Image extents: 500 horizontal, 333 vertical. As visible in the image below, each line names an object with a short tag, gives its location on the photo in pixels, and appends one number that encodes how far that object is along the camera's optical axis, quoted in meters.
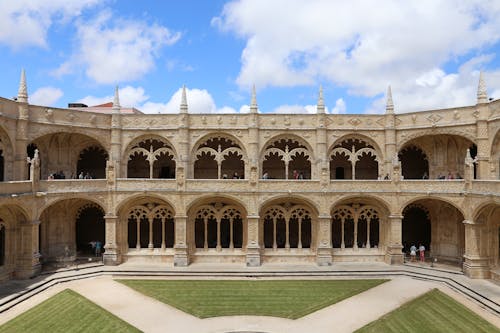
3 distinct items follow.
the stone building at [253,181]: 27.66
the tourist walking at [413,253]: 29.84
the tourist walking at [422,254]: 29.81
